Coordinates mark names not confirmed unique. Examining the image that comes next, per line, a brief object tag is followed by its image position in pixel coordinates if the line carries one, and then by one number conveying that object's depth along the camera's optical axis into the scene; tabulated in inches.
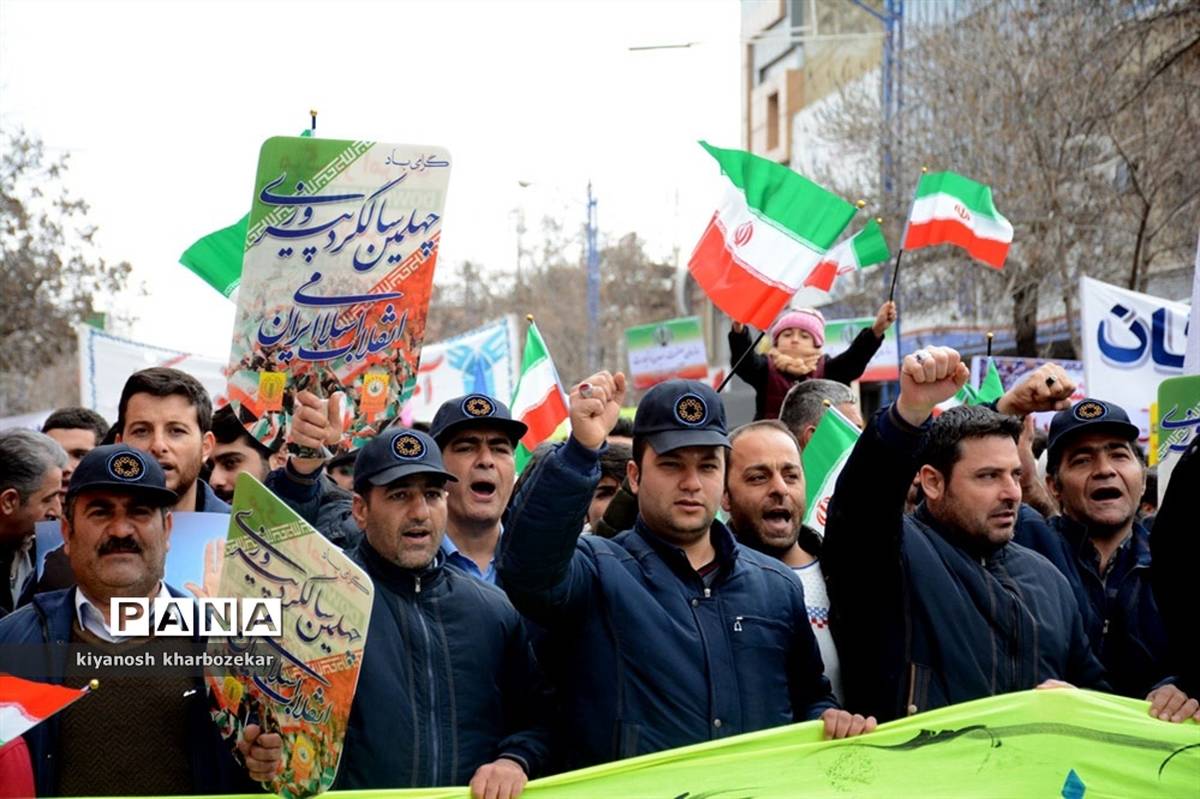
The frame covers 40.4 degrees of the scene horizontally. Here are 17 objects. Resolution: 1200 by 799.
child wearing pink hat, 307.7
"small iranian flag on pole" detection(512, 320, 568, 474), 318.7
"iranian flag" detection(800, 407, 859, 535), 238.2
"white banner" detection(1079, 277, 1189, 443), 412.2
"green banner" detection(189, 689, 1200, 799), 156.5
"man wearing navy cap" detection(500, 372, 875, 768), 158.2
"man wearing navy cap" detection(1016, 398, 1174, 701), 206.4
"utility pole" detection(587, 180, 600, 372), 1293.1
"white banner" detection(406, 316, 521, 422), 499.5
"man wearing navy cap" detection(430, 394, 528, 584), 208.1
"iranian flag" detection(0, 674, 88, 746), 144.7
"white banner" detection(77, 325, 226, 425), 487.5
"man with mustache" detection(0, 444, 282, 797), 157.1
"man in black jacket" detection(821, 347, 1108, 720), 173.2
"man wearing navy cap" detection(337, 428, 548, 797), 162.1
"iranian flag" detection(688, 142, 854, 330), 307.1
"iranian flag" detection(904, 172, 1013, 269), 378.3
